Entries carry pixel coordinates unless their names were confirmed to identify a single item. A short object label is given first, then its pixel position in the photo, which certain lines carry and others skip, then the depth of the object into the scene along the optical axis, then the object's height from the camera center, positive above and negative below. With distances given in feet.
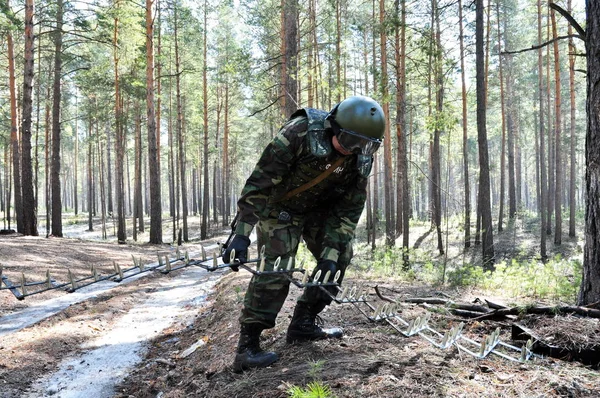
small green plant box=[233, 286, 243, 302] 18.95 -4.87
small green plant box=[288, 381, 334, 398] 6.96 -3.51
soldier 9.83 -0.05
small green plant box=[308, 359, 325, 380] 8.59 -3.83
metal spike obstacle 8.71 -3.16
